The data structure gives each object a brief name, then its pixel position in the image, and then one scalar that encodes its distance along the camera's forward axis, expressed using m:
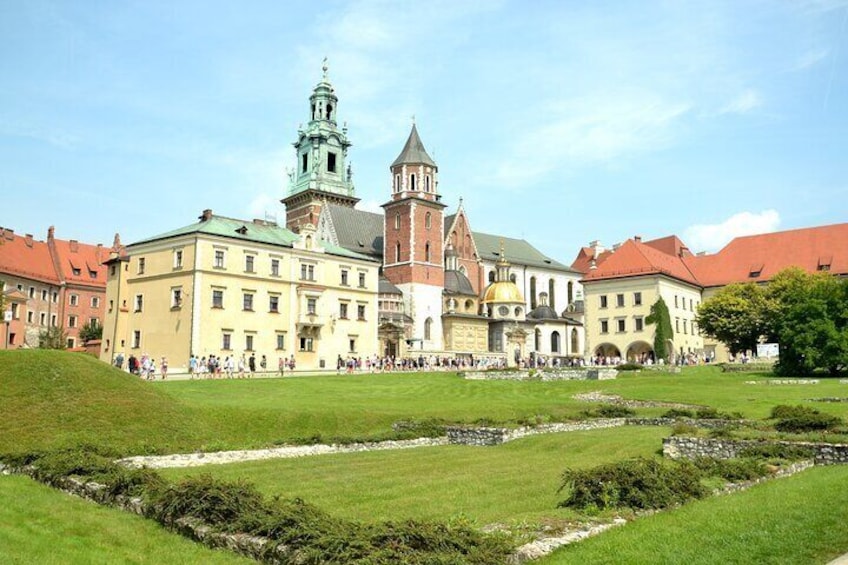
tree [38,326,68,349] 66.19
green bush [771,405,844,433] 23.06
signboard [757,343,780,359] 65.25
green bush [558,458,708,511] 12.51
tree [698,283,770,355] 71.50
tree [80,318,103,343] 79.81
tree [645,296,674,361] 80.12
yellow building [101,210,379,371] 58.25
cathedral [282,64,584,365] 84.69
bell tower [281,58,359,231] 106.56
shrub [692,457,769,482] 15.33
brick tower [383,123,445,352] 84.69
